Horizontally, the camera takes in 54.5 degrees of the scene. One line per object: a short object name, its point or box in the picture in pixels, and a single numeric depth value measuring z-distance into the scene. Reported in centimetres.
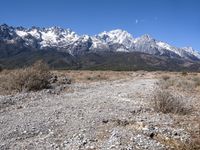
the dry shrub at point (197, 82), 2014
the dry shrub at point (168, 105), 971
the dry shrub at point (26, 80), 1527
